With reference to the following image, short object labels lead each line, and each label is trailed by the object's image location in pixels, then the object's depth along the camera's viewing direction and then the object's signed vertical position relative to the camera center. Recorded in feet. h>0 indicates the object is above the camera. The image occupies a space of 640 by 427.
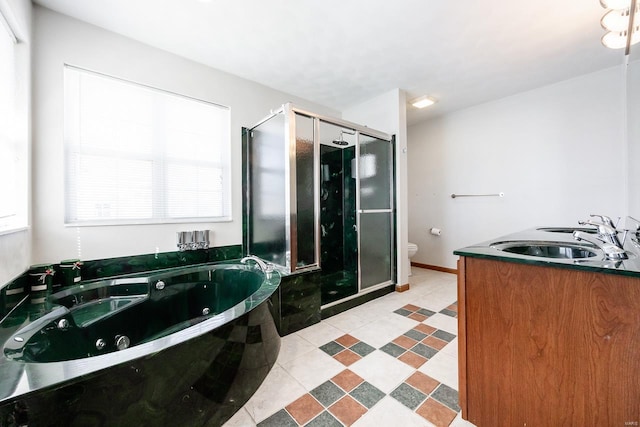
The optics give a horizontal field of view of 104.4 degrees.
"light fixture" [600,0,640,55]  5.10 +4.13
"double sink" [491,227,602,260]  4.35 -0.66
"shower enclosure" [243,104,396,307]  7.44 +0.54
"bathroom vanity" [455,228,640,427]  2.77 -1.64
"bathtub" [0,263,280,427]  2.51 -1.95
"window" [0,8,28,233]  4.67 +1.66
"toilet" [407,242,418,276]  11.96 -1.72
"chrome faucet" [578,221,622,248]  3.84 -0.36
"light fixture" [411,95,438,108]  10.67 +4.90
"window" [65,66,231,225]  6.37 +1.84
